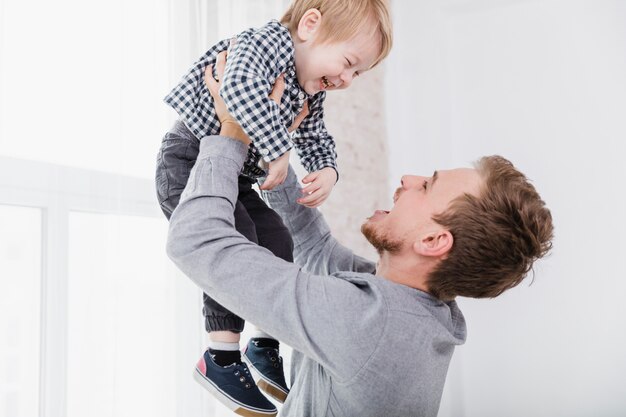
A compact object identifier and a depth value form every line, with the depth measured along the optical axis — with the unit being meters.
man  1.12
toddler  1.16
